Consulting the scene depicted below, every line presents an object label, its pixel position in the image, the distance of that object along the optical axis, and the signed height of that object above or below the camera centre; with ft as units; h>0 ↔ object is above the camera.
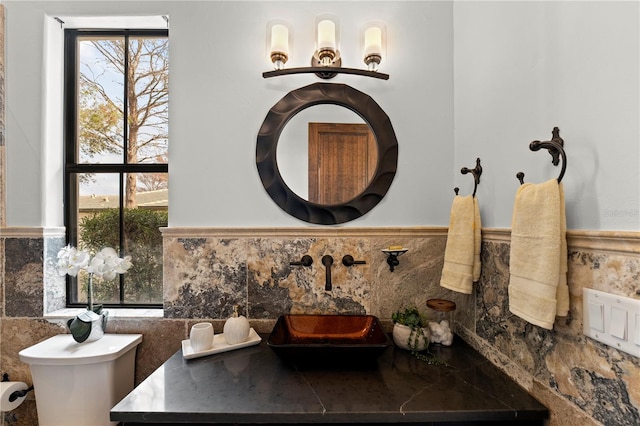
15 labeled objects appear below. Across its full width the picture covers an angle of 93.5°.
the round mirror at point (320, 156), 4.69 +0.87
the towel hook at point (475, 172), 4.03 +0.51
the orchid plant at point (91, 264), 4.53 -0.84
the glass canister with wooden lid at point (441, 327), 4.13 -1.68
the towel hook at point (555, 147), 2.59 +0.55
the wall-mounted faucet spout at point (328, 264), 4.43 -0.84
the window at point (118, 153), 5.15 +0.98
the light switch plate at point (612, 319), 2.06 -0.81
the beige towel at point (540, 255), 2.51 -0.40
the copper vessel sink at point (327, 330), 4.26 -1.77
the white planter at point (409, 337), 4.01 -1.74
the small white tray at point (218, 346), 3.85 -1.85
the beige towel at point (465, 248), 3.92 -0.51
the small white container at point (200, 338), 3.93 -1.70
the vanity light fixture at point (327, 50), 4.41 +2.37
